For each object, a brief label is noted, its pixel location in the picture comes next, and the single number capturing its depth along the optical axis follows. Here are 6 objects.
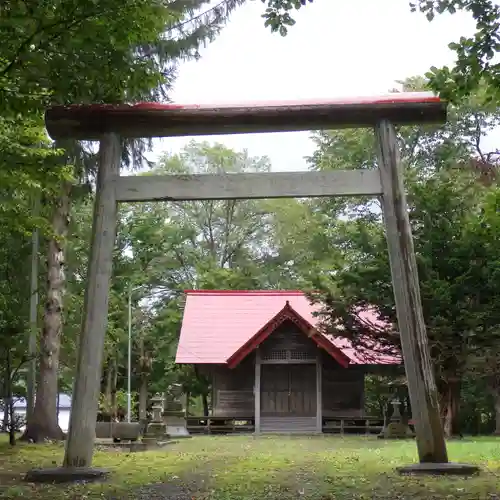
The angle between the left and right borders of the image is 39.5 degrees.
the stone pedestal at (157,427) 17.60
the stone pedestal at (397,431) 19.66
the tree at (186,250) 32.97
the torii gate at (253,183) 8.65
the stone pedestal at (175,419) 21.47
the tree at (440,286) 17.75
